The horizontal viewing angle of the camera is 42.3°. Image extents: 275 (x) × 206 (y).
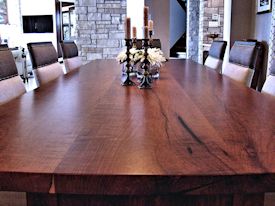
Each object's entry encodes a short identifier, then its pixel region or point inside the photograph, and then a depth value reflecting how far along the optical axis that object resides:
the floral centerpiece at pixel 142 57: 2.24
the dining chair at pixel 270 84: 1.90
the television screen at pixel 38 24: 11.44
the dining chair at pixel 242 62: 2.33
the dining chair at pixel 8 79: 1.80
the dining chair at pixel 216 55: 3.14
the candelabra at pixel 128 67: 2.13
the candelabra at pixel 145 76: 2.04
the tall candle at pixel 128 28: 2.18
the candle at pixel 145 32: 2.13
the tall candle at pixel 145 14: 2.17
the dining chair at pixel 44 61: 2.47
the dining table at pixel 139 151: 0.77
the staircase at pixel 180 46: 12.07
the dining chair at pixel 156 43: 4.74
